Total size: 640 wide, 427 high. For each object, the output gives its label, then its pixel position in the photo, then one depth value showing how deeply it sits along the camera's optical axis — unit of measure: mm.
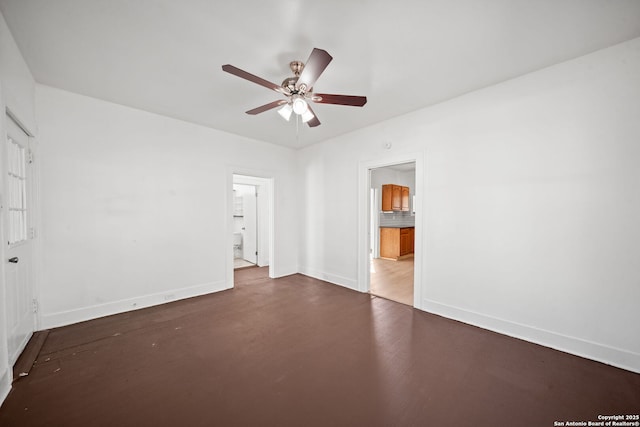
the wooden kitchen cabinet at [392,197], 6742
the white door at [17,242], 1957
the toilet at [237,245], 6891
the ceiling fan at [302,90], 1722
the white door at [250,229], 5938
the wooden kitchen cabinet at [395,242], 6402
